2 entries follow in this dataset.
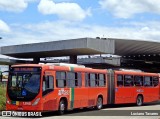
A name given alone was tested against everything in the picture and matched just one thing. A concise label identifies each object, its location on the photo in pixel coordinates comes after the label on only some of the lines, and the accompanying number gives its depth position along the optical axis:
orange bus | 18.44
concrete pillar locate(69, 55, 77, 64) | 70.56
